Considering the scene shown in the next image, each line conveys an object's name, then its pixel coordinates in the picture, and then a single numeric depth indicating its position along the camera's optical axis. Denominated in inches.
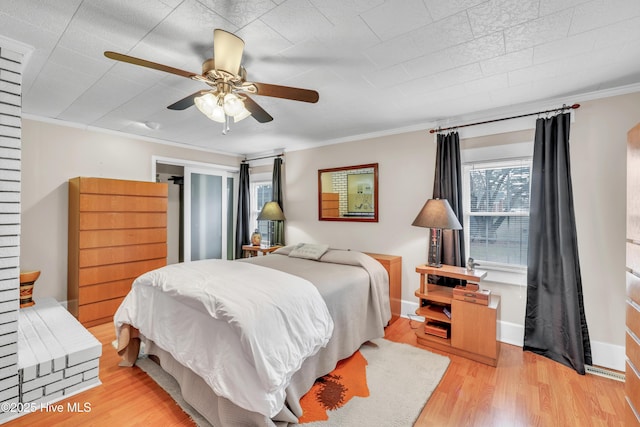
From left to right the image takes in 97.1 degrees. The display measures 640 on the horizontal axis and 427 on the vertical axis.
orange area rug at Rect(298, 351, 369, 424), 73.8
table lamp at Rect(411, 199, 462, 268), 108.6
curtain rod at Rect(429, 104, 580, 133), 101.5
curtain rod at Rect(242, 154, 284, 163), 192.1
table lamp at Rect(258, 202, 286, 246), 177.5
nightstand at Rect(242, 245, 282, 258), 180.2
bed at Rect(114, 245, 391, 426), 61.6
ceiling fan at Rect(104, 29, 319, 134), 60.0
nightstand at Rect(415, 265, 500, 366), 97.5
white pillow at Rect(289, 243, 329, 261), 134.0
